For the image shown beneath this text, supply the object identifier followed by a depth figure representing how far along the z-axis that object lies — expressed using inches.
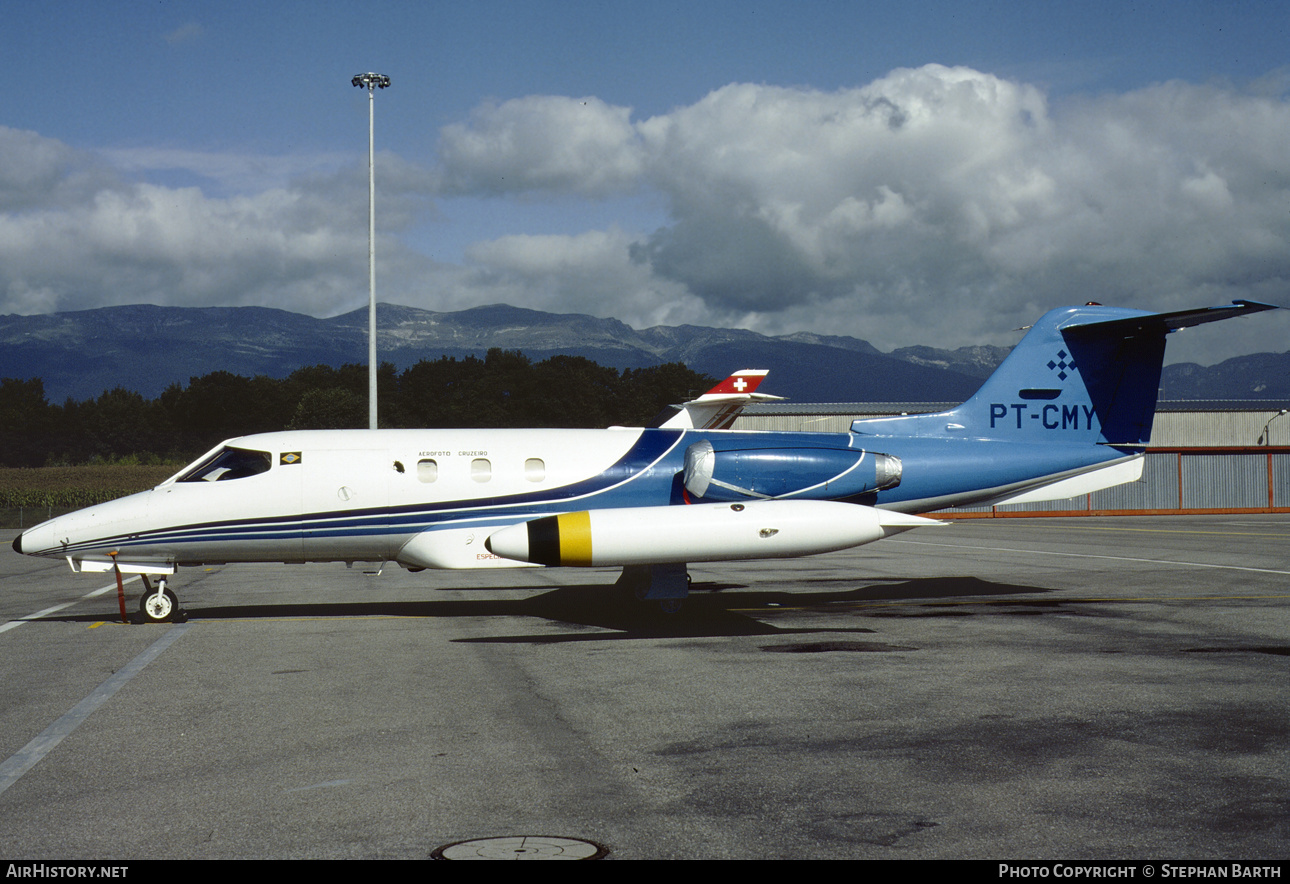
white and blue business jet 564.7
